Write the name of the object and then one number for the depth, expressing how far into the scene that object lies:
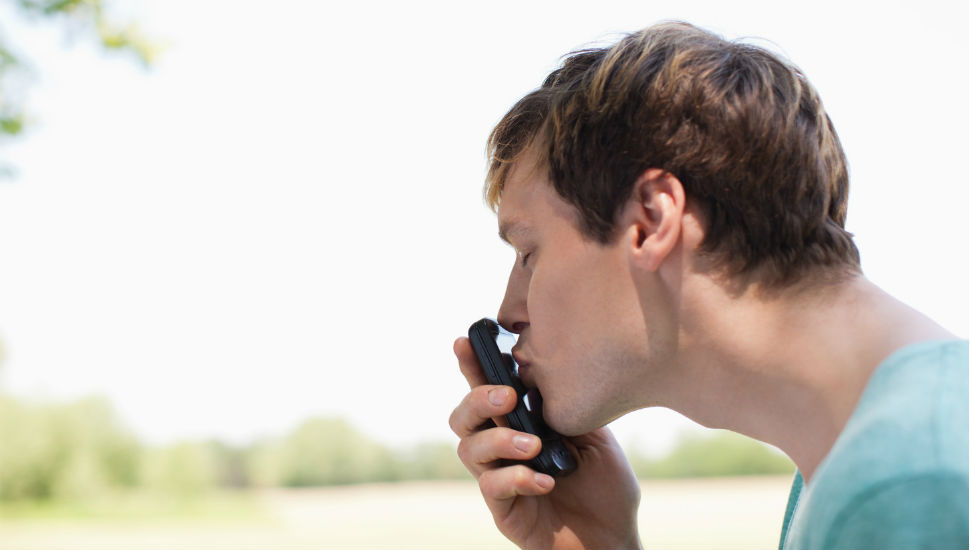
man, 0.96
